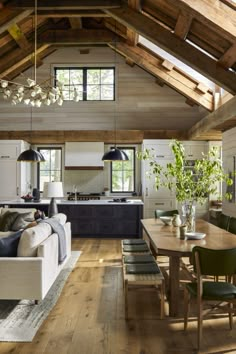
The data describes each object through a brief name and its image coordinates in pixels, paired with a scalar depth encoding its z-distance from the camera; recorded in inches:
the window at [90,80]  406.3
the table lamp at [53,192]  263.9
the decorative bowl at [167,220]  205.6
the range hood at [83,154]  384.5
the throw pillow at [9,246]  157.9
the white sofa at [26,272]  152.4
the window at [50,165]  412.2
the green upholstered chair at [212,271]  119.3
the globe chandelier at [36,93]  193.8
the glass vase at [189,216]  174.9
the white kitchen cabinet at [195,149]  378.9
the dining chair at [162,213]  247.1
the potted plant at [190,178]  159.0
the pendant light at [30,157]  286.4
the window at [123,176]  410.3
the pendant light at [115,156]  292.8
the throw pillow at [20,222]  253.6
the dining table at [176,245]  138.1
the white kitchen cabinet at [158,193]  377.4
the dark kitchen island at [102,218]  329.4
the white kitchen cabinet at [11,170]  374.2
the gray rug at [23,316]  130.4
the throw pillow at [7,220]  254.4
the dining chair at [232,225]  198.8
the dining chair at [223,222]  213.7
